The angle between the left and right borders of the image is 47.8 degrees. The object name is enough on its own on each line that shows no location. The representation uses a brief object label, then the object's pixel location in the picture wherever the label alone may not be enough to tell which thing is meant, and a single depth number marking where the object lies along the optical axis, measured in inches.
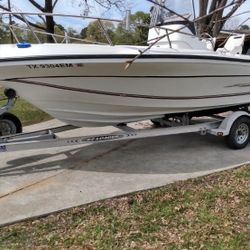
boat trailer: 125.0
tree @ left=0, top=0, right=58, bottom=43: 244.9
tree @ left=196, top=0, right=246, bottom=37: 229.1
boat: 116.4
